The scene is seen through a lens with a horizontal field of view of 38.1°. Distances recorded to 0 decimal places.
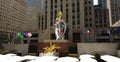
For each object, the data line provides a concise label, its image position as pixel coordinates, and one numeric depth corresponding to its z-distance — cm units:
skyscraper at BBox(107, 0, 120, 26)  15573
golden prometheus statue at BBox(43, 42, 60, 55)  3343
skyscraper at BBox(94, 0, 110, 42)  12056
